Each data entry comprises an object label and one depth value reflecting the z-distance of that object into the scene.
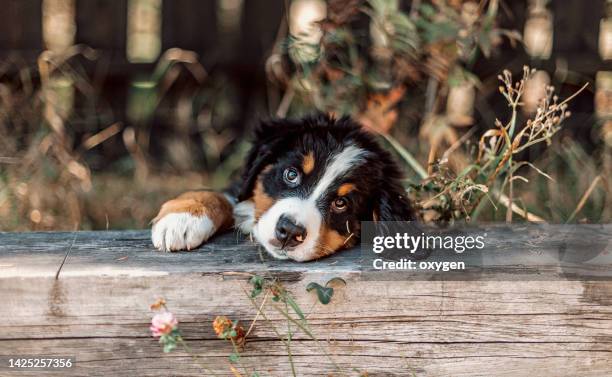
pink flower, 2.33
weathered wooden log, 2.69
